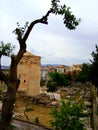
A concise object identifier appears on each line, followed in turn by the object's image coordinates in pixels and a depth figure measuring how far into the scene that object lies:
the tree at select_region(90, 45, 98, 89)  12.29
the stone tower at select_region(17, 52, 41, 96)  15.73
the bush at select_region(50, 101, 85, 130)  4.11
